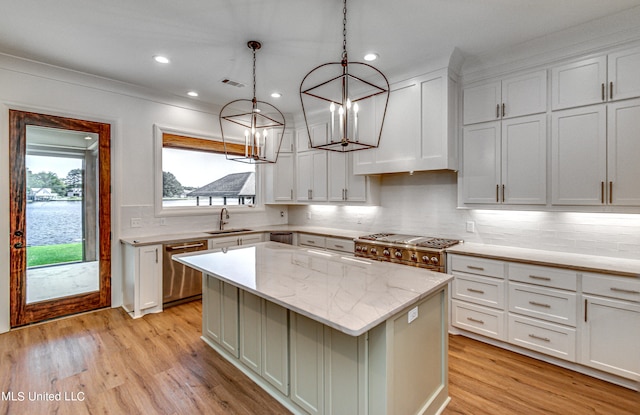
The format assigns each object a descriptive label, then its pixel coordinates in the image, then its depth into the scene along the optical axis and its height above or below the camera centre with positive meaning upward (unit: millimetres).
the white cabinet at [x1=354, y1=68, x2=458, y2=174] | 3195 +907
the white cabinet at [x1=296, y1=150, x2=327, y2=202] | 4766 +487
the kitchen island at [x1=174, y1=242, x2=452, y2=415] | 1518 -757
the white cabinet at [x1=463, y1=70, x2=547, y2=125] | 2811 +1072
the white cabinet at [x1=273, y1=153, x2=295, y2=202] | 5215 +503
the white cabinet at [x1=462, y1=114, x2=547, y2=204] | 2812 +441
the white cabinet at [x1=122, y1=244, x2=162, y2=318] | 3539 -881
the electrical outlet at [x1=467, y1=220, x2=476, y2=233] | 3434 -228
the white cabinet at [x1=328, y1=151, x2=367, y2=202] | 4289 +368
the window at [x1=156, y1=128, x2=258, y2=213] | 4332 +473
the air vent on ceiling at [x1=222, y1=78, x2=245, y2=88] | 3748 +1569
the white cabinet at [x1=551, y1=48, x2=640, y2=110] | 2404 +1063
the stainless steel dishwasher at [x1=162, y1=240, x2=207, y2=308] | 3787 -942
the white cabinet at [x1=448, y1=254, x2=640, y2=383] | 2244 -882
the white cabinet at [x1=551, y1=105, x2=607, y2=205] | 2520 +435
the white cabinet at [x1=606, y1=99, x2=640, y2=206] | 2379 +429
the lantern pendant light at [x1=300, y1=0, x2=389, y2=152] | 3497 +1507
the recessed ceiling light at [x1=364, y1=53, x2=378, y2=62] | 3052 +1536
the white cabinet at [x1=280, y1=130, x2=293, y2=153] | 5254 +1100
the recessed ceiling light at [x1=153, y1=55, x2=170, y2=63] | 3137 +1550
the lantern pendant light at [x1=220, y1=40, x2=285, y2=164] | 4836 +1267
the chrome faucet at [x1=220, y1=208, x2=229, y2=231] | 4809 -159
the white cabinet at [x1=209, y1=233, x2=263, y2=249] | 4258 -502
